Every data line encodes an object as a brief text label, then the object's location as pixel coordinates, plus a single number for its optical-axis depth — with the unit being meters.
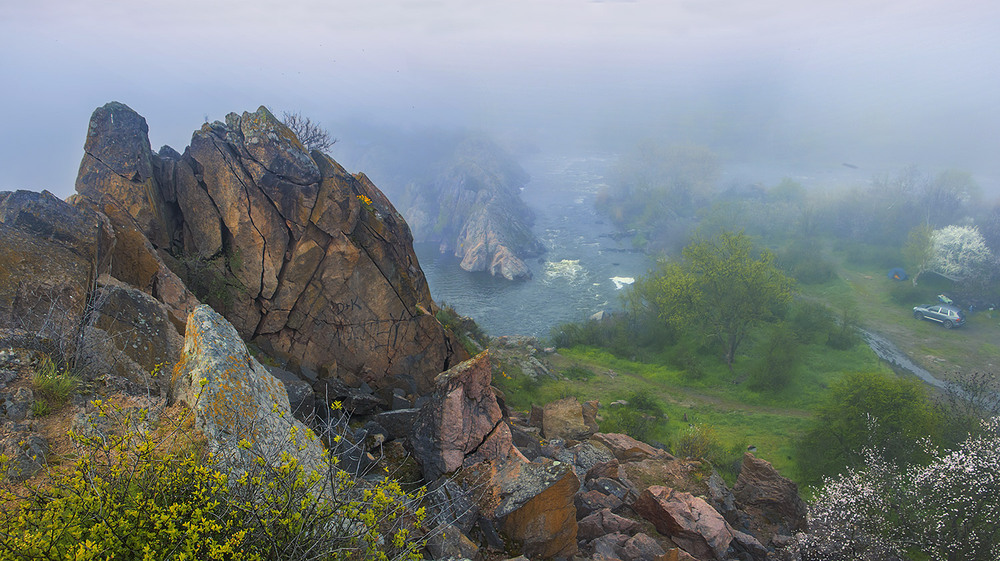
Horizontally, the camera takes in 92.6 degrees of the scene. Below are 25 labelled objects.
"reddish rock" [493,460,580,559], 11.38
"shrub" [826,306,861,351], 41.75
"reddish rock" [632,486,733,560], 14.23
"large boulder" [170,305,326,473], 6.88
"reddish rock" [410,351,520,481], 13.90
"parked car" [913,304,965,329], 44.72
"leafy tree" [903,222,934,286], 53.69
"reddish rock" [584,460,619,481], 17.31
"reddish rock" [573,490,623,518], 14.45
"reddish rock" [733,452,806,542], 18.30
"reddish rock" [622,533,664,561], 12.66
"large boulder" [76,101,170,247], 17.53
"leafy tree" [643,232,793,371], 40.91
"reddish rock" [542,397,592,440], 22.28
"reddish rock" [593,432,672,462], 21.23
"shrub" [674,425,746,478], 24.56
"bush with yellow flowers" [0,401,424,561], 4.54
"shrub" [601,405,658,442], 28.25
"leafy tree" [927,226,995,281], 51.41
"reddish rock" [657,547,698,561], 11.63
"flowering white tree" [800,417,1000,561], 15.52
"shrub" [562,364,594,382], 39.75
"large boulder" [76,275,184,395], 9.30
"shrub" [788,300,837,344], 43.28
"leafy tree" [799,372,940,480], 23.62
